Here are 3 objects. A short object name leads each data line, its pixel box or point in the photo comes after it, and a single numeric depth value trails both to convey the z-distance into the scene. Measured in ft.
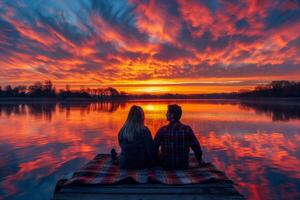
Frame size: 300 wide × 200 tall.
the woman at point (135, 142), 9.59
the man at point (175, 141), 9.39
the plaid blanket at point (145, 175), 8.29
